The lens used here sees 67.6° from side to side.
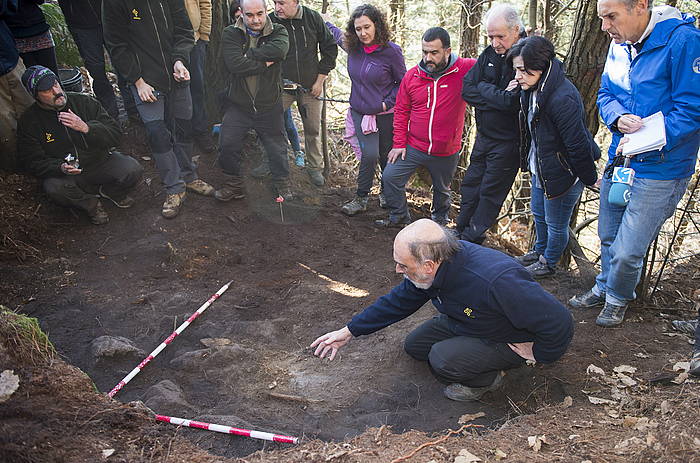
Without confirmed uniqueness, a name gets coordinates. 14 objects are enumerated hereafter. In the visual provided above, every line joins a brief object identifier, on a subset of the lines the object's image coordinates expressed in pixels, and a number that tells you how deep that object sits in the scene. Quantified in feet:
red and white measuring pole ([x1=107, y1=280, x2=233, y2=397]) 12.04
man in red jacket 17.26
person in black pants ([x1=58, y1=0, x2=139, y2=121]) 19.40
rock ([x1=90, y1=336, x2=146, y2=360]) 12.81
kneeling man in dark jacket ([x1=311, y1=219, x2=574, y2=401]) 10.37
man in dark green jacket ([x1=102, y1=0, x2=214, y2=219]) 17.72
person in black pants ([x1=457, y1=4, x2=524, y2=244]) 15.19
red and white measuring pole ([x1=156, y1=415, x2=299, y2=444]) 10.28
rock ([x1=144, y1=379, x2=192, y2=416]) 11.07
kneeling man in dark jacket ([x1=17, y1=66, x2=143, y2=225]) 17.19
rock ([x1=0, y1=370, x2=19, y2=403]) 9.03
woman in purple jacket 18.74
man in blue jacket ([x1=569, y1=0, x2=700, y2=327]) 10.97
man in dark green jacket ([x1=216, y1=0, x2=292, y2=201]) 18.84
